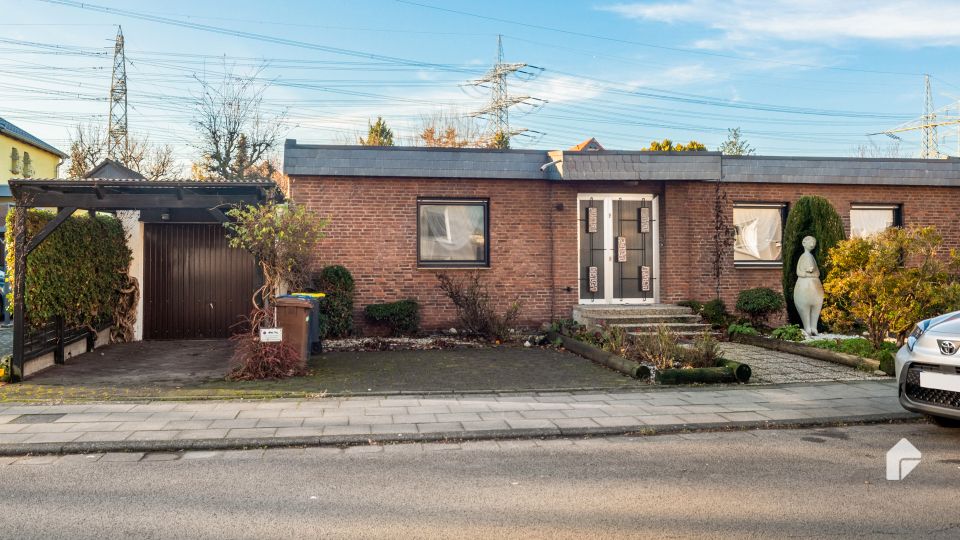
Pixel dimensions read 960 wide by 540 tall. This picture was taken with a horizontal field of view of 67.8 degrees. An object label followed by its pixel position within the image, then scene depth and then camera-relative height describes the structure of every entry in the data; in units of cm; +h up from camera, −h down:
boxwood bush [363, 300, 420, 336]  1291 -97
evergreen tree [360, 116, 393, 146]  4301 +789
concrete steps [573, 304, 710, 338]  1261 -103
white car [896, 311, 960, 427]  591 -93
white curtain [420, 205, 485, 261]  1367 +56
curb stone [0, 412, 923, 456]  585 -153
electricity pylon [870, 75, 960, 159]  4782 +869
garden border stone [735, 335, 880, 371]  980 -138
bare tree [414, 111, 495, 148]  4084 +732
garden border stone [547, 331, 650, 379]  906 -137
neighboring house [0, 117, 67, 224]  3300 +544
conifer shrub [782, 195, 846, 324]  1258 +54
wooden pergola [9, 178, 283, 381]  898 +88
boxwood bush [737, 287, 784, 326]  1360 -80
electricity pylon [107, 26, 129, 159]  3472 +742
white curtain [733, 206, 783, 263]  1472 +59
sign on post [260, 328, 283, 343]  887 -91
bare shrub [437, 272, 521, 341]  1272 -87
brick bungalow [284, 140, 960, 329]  1329 +96
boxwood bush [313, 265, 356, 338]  1252 -65
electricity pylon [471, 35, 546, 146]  4598 +1071
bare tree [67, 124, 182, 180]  3397 +504
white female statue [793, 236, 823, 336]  1220 -49
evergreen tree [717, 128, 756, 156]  4093 +671
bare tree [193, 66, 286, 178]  3134 +525
